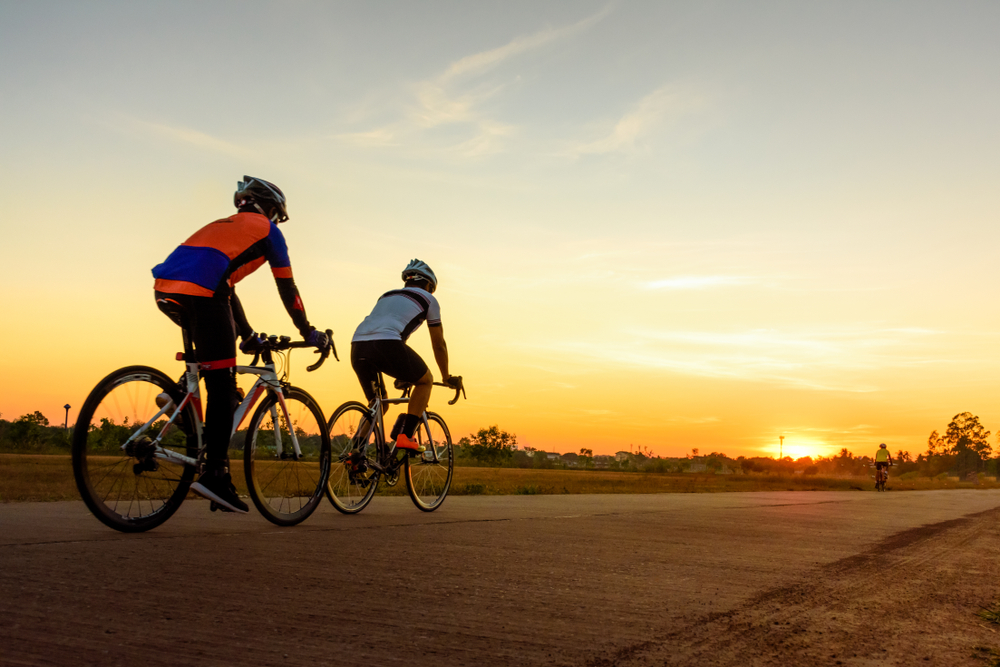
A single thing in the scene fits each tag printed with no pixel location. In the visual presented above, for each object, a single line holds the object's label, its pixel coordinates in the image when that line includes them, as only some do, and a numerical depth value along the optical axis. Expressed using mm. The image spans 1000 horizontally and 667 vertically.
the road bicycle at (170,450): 4918
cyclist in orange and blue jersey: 5238
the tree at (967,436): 192488
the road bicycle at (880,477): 37875
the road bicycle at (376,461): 7188
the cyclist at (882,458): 38234
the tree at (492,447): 122562
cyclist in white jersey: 7500
